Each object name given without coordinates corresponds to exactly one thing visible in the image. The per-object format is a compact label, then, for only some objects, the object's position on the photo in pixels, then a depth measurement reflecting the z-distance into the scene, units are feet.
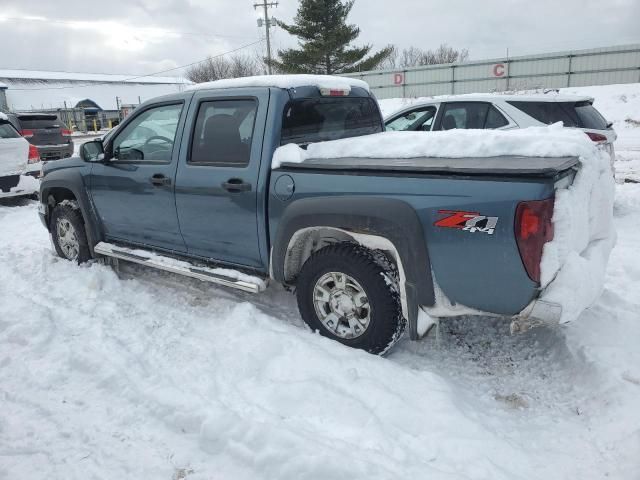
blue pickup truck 8.89
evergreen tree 109.40
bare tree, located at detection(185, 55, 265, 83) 203.51
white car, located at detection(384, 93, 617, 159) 20.40
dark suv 46.39
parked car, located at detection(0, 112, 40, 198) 28.68
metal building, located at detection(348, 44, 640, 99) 82.79
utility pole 115.44
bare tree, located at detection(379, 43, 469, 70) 211.20
